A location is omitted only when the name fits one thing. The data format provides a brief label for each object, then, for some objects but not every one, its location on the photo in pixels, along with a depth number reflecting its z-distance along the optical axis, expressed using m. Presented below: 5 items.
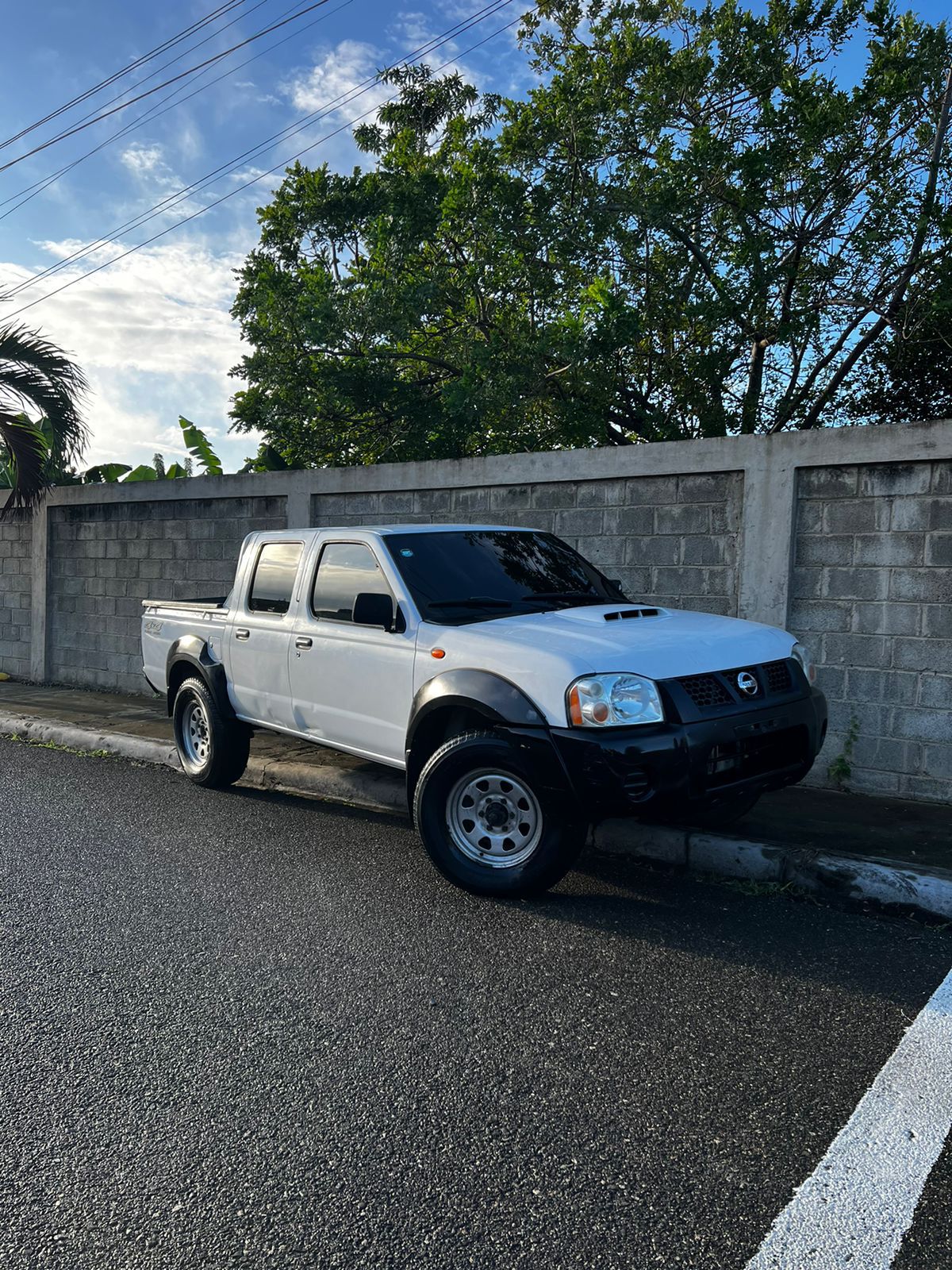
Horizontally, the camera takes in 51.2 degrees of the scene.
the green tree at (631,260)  14.34
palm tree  12.70
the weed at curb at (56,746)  8.53
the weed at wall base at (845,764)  6.68
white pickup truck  4.29
